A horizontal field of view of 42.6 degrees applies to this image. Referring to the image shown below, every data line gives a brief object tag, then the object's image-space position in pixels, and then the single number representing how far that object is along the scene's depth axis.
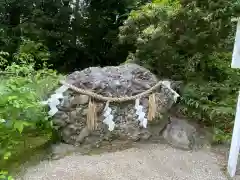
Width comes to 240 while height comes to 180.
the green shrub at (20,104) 2.89
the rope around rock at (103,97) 3.54
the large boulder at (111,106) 3.59
